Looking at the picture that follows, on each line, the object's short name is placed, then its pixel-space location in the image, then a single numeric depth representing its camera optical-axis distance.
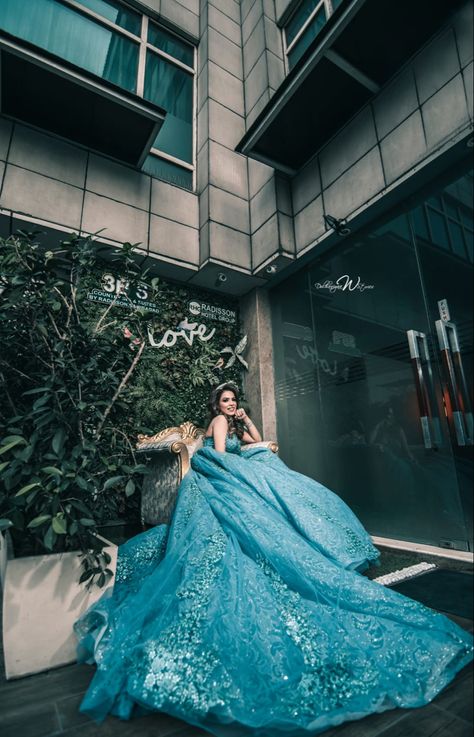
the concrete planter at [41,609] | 1.60
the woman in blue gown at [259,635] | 1.16
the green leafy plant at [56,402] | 1.74
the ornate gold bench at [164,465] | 3.33
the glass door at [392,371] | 2.76
